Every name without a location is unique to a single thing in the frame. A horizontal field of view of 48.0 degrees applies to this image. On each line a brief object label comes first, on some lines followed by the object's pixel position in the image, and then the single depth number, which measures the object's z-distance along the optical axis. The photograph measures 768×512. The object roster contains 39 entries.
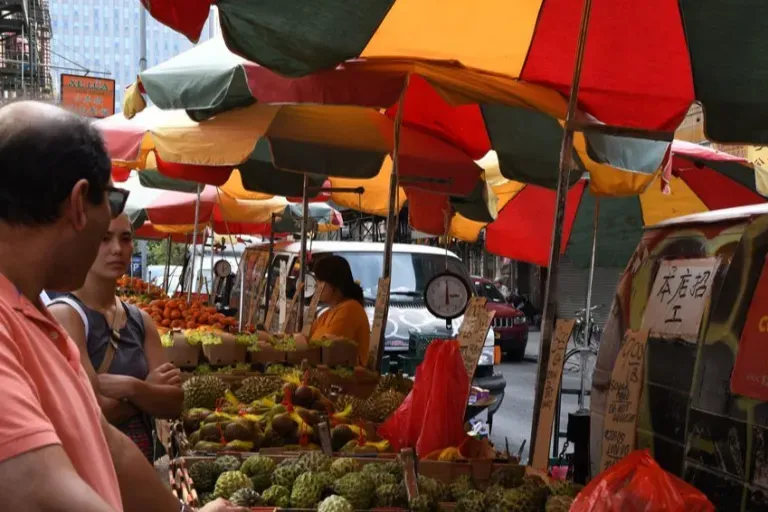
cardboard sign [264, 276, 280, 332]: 11.04
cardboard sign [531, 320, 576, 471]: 4.07
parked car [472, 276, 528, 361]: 18.44
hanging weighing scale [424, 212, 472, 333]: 8.55
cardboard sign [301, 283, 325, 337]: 7.73
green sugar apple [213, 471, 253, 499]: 3.47
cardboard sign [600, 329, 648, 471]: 3.78
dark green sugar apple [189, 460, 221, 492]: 3.61
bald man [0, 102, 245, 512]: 1.35
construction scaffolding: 35.84
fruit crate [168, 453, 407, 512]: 3.21
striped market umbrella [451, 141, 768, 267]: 7.74
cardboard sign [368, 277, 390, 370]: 6.28
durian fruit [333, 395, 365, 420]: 5.26
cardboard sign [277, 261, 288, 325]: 11.02
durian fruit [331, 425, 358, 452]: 4.43
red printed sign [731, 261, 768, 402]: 3.04
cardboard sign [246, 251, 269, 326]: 14.06
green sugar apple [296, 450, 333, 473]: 3.75
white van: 10.53
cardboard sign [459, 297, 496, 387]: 5.02
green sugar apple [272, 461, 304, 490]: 3.62
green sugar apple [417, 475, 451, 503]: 3.48
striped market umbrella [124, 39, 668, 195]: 5.14
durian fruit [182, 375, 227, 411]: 5.23
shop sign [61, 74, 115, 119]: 26.75
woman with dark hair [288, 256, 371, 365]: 7.40
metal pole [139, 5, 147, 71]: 26.88
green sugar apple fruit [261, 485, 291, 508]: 3.42
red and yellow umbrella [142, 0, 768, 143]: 3.86
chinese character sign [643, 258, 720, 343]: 3.64
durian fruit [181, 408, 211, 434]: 4.59
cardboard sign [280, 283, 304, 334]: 9.20
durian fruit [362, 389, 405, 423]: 5.26
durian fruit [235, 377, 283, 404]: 5.38
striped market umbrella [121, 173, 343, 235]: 14.05
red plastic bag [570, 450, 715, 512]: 2.65
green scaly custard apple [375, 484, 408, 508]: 3.41
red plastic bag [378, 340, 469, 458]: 4.38
